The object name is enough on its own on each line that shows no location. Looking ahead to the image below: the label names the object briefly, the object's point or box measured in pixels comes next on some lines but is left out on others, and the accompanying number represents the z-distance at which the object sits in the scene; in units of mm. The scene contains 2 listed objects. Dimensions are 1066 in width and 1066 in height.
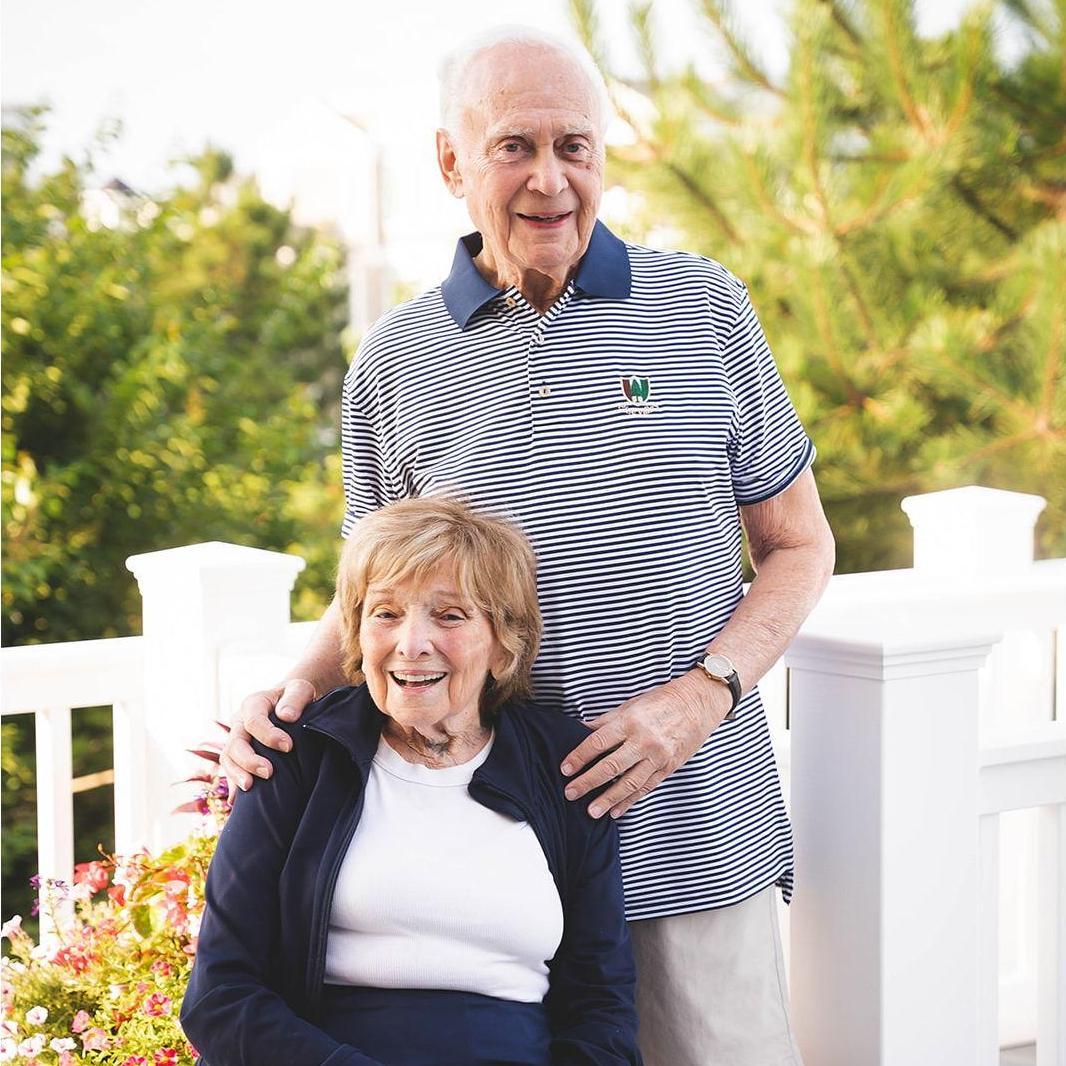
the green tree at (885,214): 6328
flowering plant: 2139
